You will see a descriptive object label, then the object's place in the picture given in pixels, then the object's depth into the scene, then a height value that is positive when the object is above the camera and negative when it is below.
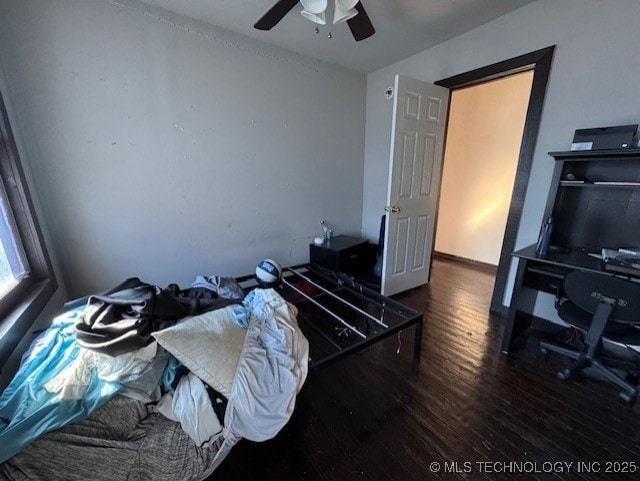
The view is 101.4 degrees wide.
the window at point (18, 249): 1.35 -0.45
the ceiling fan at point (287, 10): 1.57 +0.93
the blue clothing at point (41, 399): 0.82 -0.77
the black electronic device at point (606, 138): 1.59 +0.19
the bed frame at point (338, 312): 1.66 -1.25
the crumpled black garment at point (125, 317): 1.06 -0.64
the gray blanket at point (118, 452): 0.80 -0.94
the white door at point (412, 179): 2.42 -0.10
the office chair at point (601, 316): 1.40 -0.88
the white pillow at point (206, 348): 1.08 -0.75
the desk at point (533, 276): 1.71 -0.78
